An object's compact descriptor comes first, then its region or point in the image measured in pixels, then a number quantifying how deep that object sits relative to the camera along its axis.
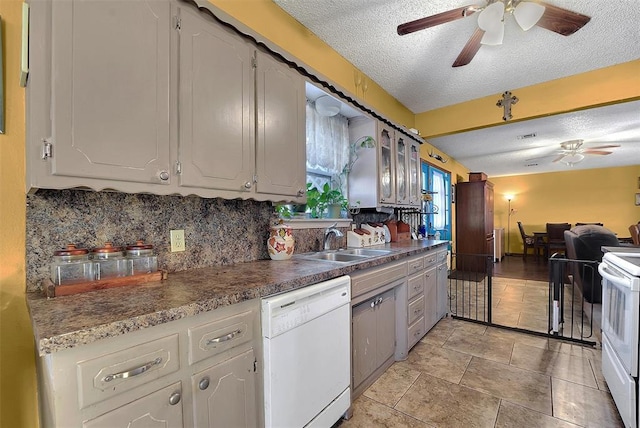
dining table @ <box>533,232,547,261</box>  7.78
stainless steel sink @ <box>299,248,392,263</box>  2.18
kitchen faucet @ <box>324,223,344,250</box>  2.40
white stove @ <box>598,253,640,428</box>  1.37
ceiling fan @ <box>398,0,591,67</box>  1.68
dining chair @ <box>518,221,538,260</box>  7.97
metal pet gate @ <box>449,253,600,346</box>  2.69
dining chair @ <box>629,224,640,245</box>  5.27
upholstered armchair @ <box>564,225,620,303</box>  3.28
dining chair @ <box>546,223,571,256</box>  7.16
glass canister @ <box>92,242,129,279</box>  1.12
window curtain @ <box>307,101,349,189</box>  2.36
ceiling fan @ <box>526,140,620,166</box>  4.99
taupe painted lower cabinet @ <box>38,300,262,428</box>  0.71
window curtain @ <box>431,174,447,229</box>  5.09
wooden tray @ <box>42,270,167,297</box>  0.98
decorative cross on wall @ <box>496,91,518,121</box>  3.29
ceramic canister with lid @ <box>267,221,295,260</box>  1.83
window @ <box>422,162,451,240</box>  4.72
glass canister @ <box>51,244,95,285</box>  1.03
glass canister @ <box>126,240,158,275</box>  1.21
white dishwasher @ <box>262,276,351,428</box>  1.16
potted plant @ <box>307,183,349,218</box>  2.31
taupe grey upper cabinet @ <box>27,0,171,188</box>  0.89
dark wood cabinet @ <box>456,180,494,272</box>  5.57
